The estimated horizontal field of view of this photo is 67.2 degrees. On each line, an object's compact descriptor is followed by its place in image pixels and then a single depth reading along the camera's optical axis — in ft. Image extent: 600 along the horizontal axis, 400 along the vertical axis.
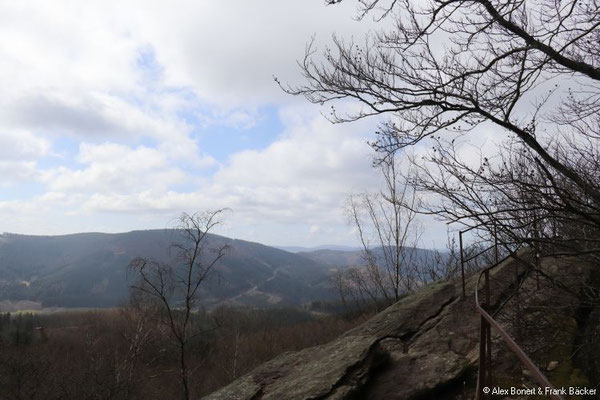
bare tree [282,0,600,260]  17.20
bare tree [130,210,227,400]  59.72
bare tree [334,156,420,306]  60.93
